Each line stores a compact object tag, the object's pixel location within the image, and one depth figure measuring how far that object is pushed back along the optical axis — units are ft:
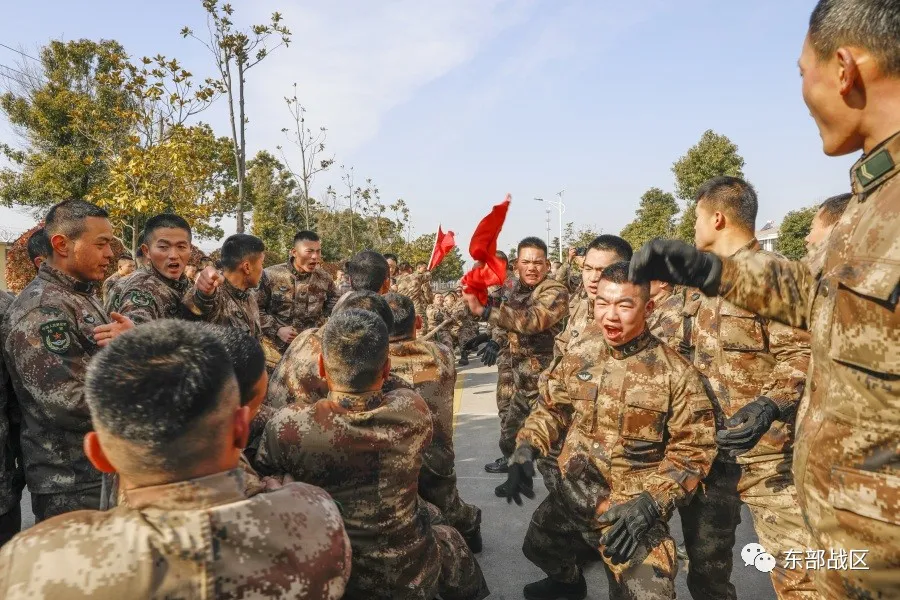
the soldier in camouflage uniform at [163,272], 13.50
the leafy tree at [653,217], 109.91
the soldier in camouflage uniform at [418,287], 37.96
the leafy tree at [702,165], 83.87
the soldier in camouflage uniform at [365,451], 7.50
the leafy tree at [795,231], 78.54
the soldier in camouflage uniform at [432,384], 11.98
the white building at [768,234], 142.13
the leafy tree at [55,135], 63.57
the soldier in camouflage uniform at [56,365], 9.03
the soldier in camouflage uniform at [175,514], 3.62
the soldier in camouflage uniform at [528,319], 17.79
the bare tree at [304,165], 66.23
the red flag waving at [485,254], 17.70
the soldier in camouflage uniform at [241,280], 16.46
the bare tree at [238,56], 40.47
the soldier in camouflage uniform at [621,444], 8.64
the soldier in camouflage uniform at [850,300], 4.69
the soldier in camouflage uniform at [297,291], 22.29
